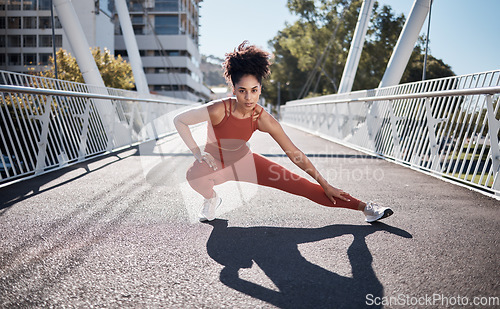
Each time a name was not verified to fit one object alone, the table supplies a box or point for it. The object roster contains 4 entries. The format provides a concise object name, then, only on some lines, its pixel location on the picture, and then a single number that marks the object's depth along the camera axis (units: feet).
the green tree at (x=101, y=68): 103.96
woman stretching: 11.36
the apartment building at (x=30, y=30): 179.42
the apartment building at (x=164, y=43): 233.55
